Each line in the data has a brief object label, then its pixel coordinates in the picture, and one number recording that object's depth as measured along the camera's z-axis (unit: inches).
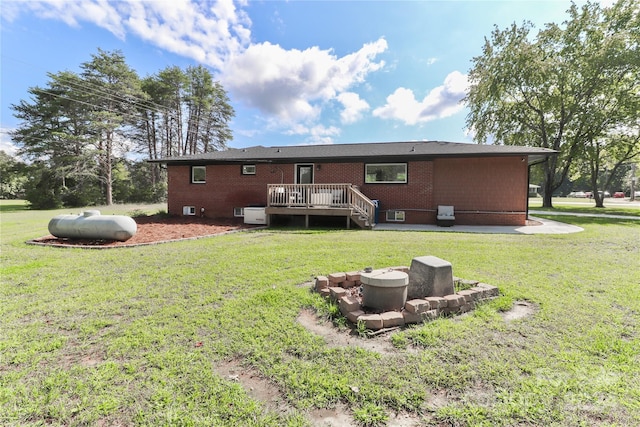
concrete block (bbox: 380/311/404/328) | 111.5
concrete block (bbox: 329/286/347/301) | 133.7
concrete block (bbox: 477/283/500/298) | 141.1
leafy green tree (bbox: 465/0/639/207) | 668.1
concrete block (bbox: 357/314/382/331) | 109.7
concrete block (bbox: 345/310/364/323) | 113.8
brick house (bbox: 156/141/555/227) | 418.0
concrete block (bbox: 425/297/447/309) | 121.8
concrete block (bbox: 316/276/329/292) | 148.9
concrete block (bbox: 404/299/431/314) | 116.9
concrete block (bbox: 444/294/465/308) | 125.5
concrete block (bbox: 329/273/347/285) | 150.9
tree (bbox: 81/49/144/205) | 975.0
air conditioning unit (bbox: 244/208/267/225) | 436.8
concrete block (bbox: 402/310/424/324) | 115.5
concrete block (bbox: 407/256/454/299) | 131.3
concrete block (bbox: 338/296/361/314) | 120.3
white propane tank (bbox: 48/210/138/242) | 284.5
